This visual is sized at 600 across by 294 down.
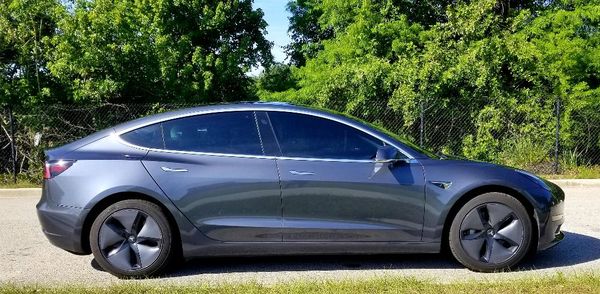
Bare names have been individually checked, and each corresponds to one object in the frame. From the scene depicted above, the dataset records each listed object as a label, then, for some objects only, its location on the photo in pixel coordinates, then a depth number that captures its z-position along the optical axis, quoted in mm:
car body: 4727
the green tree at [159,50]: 13836
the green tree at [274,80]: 19438
